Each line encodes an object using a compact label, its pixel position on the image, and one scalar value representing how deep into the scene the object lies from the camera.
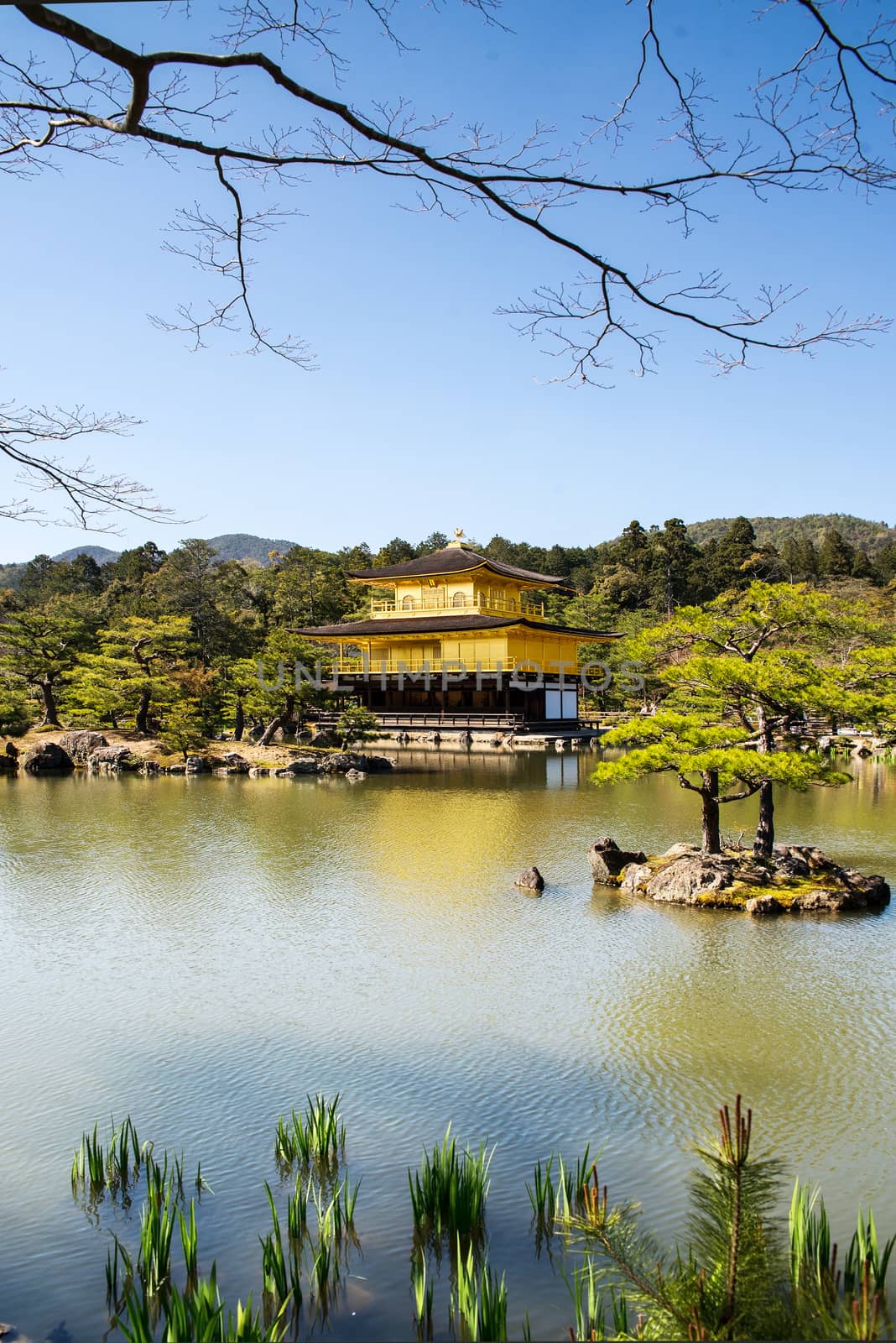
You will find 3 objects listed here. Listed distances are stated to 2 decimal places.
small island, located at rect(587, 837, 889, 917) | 7.55
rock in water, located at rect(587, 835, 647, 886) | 8.60
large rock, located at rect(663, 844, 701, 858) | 8.65
